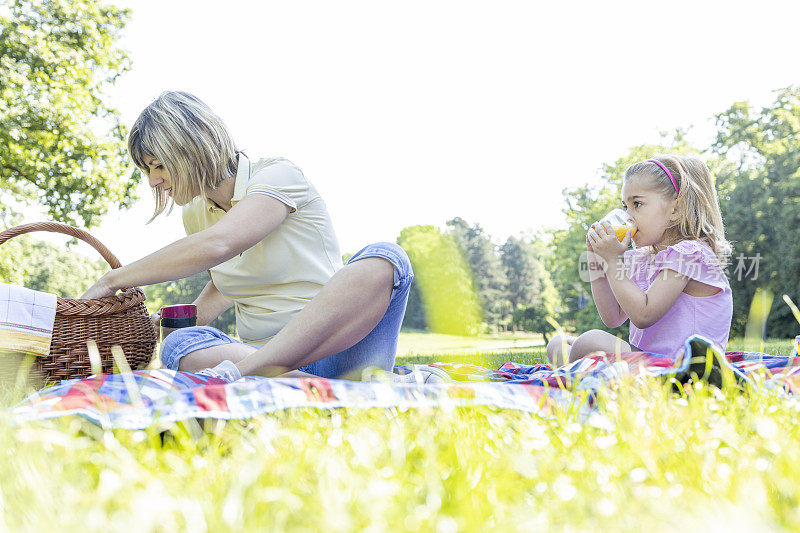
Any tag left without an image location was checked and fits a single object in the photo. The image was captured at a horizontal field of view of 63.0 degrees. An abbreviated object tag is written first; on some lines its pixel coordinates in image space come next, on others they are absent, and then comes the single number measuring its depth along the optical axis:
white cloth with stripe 2.06
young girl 2.49
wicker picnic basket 2.18
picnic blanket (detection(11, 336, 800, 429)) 1.38
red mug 2.59
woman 2.01
